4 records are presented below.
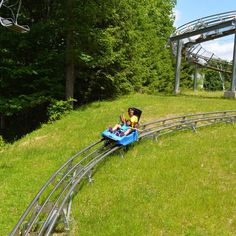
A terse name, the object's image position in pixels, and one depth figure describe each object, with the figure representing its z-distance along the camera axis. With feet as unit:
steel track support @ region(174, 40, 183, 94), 62.84
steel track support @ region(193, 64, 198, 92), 83.00
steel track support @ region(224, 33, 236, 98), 53.30
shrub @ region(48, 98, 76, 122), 43.24
